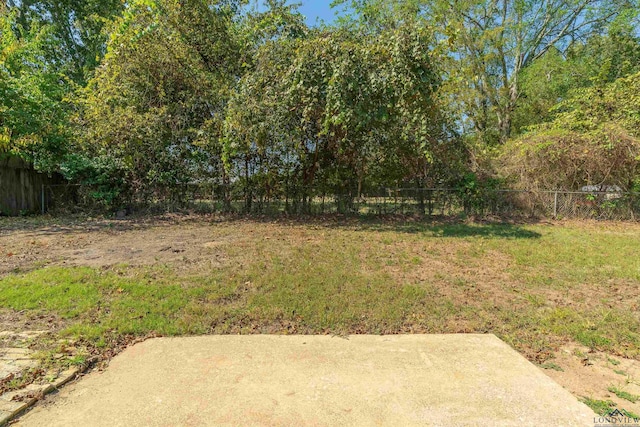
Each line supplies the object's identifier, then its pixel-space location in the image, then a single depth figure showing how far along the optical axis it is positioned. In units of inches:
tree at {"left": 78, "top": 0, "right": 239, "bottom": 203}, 390.9
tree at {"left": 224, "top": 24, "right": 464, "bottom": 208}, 315.6
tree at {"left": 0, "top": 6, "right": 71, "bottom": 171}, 374.0
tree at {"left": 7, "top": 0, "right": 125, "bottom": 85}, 724.0
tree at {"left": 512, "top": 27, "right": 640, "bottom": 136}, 614.9
